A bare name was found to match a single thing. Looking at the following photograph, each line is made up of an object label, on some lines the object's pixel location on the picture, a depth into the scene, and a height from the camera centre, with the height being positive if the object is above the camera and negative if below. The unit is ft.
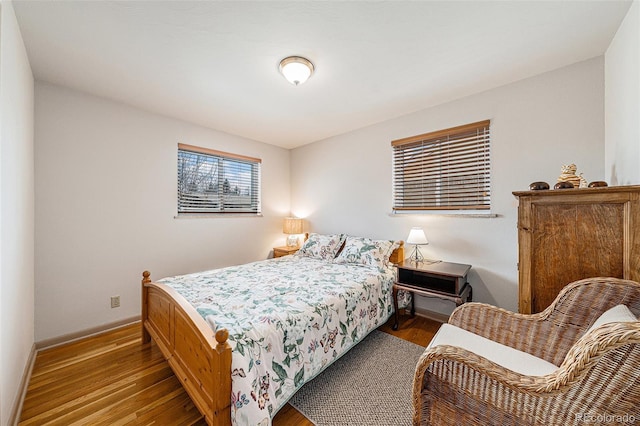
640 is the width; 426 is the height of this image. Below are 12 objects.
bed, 4.17 -2.52
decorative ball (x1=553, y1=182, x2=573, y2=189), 5.06 +0.55
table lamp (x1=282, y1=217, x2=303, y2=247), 13.88 -0.81
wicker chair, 2.51 -2.15
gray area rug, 5.05 -4.21
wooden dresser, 4.21 -0.50
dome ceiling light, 6.40 +3.91
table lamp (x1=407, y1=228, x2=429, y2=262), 8.85 -0.92
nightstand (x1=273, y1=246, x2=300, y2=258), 12.92 -2.02
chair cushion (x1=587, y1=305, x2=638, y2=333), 3.15 -1.41
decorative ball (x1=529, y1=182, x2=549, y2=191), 5.26 +0.56
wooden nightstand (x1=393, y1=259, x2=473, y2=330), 7.58 -2.42
